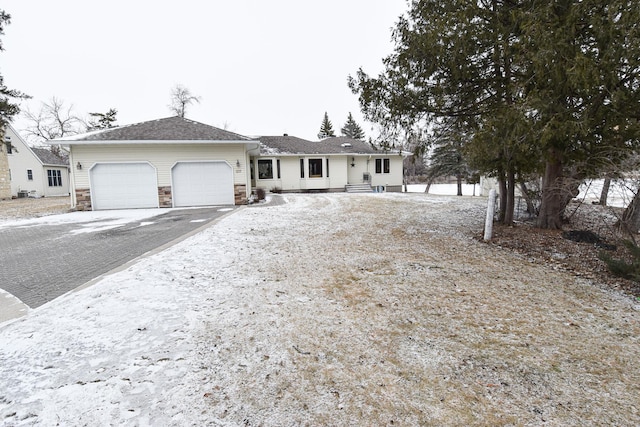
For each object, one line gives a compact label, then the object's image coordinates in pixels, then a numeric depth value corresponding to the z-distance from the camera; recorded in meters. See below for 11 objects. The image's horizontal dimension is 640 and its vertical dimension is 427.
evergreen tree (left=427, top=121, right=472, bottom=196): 20.77
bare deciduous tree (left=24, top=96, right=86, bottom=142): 33.00
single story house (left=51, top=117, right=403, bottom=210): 12.05
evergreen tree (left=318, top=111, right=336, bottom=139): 42.88
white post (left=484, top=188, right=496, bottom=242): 6.86
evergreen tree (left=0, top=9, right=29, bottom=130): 13.61
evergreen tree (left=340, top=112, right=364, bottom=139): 42.69
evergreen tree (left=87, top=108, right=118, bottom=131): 30.75
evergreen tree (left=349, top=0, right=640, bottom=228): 4.27
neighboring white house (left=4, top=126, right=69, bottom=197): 21.91
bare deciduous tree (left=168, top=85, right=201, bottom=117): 32.97
